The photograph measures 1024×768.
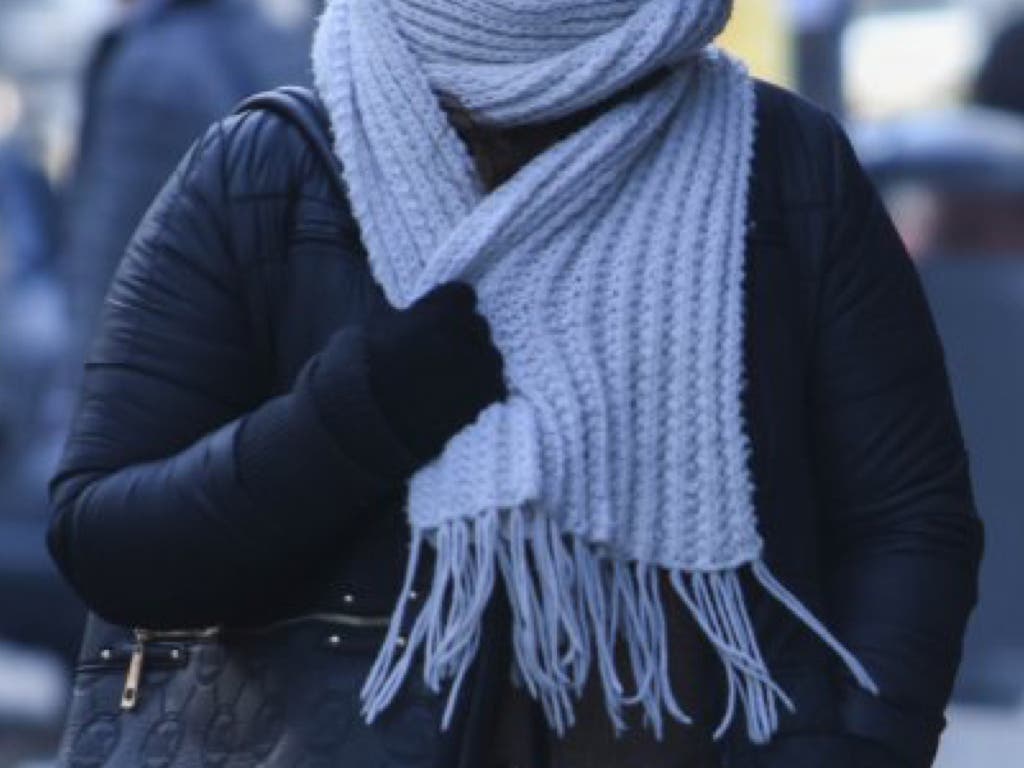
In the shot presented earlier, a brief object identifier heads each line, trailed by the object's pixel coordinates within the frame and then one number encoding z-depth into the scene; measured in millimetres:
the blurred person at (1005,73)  17641
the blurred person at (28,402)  16156
